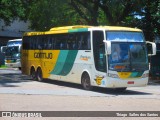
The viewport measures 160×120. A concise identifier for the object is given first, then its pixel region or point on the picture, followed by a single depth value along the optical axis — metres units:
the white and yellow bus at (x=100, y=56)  19.17
